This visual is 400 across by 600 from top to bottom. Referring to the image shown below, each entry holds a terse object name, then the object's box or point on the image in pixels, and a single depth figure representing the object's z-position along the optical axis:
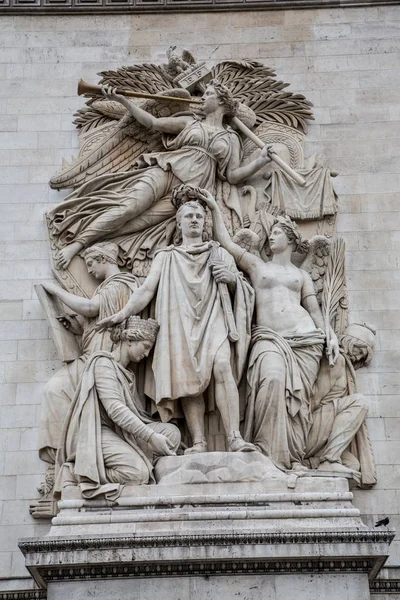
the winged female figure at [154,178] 13.38
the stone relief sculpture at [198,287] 11.93
